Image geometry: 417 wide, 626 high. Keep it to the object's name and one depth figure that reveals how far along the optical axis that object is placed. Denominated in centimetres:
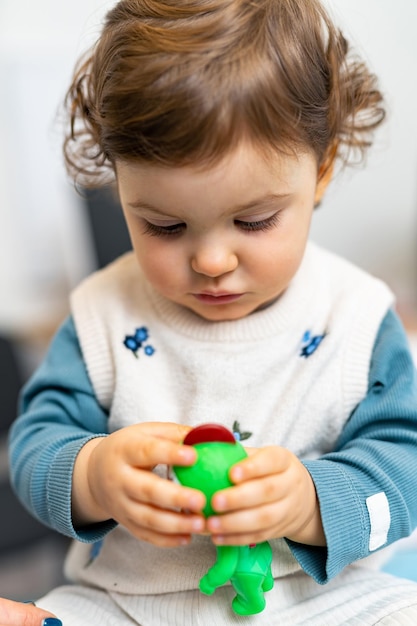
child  53
